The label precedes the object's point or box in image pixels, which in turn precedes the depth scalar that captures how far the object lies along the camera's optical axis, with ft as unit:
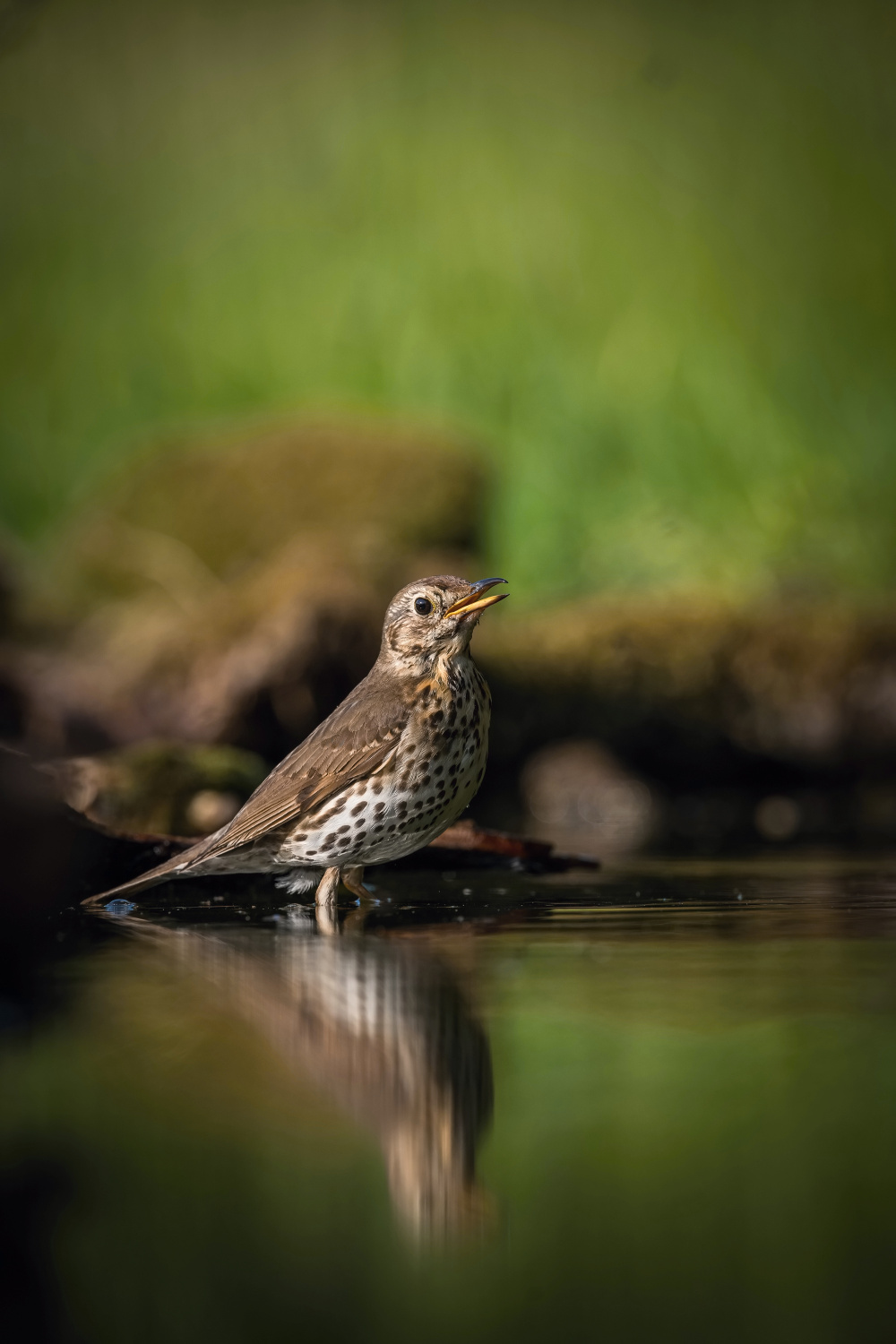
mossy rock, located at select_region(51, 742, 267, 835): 40.73
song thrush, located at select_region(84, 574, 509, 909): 28.19
